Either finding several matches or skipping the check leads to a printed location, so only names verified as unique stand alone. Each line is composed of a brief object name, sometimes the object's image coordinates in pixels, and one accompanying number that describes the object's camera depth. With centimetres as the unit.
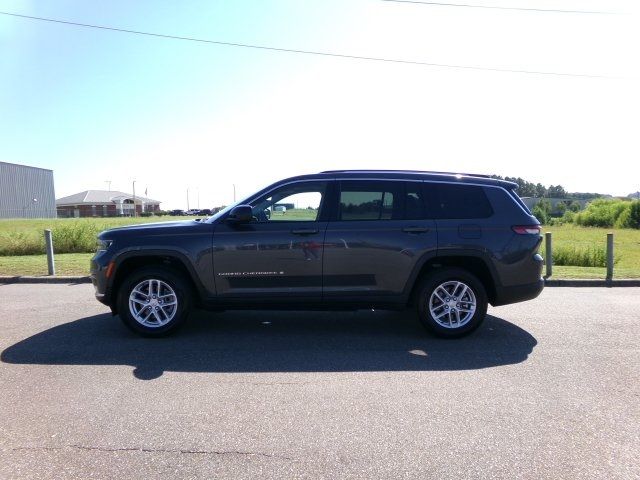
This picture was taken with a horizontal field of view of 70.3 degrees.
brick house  10744
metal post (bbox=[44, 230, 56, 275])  1029
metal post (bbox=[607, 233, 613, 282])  971
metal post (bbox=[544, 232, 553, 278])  985
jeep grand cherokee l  538
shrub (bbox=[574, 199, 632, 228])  5495
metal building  6981
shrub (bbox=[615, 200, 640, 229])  4994
